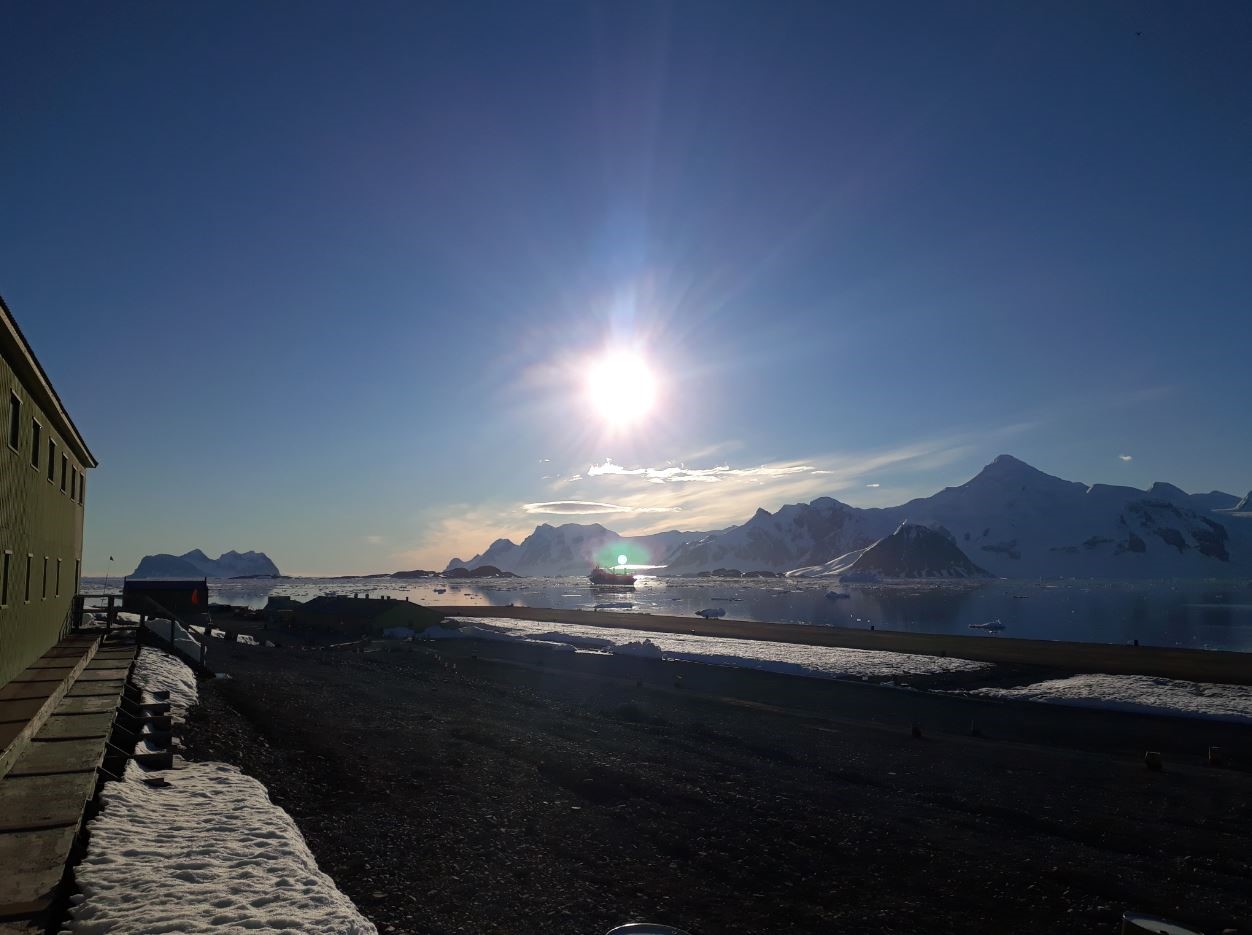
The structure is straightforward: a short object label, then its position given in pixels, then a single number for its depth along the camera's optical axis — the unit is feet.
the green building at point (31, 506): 49.21
